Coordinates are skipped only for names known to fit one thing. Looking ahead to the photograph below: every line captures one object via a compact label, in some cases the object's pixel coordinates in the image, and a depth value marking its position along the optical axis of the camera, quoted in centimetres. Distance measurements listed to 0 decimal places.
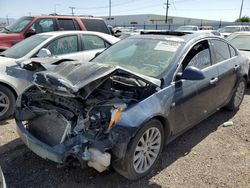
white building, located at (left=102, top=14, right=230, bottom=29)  7249
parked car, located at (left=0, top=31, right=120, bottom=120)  455
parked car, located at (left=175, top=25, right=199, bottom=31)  2594
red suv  756
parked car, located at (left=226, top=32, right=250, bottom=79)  764
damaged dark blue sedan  254
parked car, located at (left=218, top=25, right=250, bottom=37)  1935
